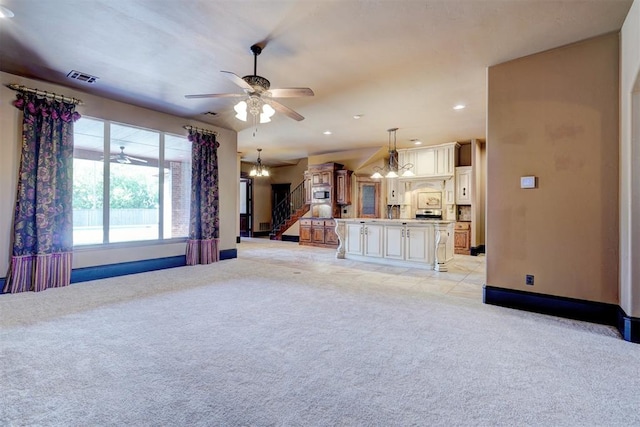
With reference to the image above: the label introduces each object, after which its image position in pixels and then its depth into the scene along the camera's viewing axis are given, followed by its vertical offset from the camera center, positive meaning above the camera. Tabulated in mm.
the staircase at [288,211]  11164 +112
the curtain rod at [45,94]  4021 +1747
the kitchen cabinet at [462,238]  8047 -667
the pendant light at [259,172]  10354 +1510
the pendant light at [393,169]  6904 +1359
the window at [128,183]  4840 +564
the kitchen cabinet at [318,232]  9461 -623
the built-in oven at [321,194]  9797 +664
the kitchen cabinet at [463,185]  7965 +813
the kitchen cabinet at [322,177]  9656 +1241
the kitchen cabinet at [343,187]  9508 +897
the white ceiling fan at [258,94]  3250 +1400
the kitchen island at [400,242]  5824 -606
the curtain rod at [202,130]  6009 +1791
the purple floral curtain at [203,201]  6066 +270
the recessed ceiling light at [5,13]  2492 +1755
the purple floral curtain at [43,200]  4039 +197
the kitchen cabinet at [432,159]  8197 +1616
